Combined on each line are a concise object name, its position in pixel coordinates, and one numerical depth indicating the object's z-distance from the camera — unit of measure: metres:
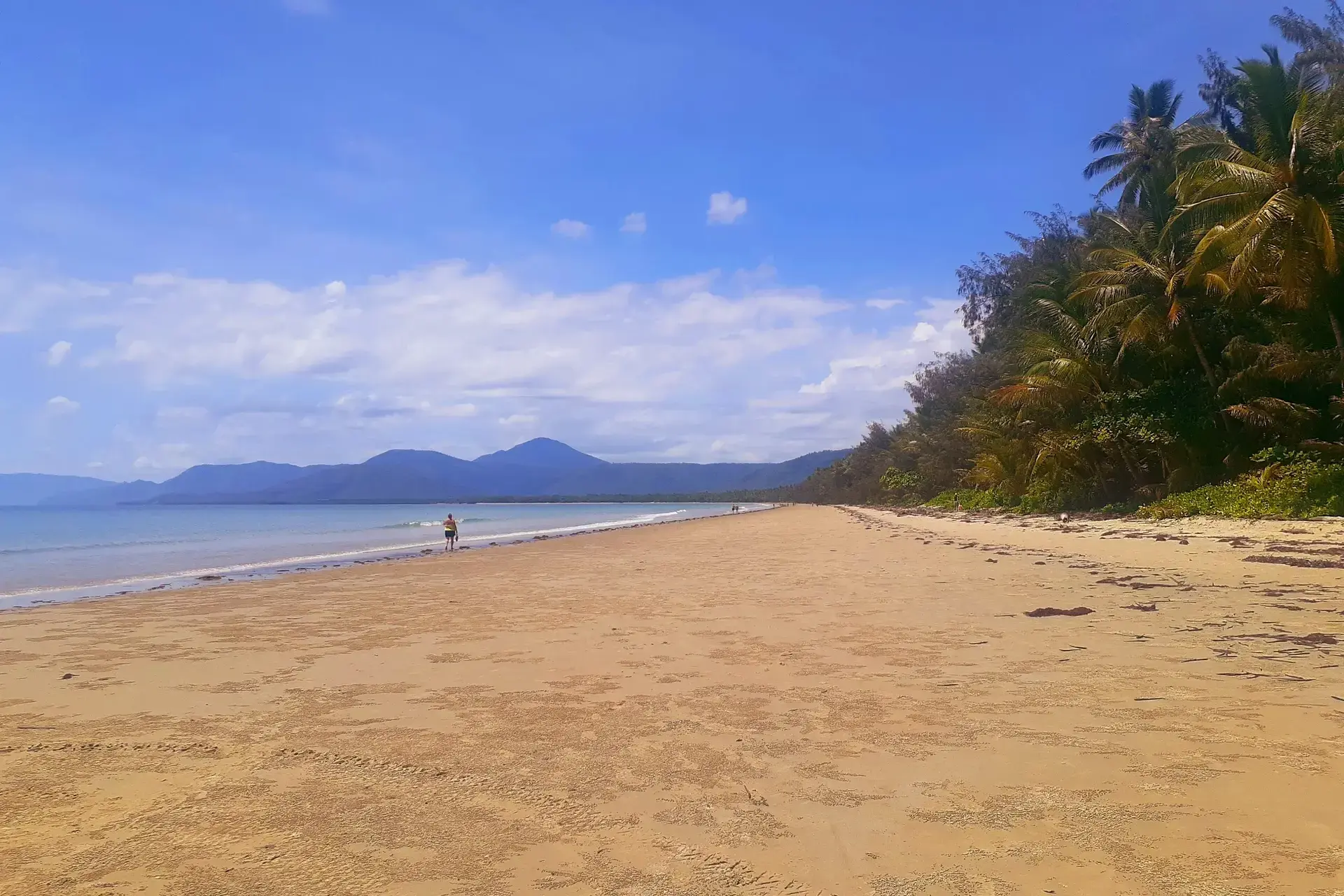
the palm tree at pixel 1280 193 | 14.41
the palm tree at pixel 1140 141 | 31.03
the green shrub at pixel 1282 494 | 13.93
